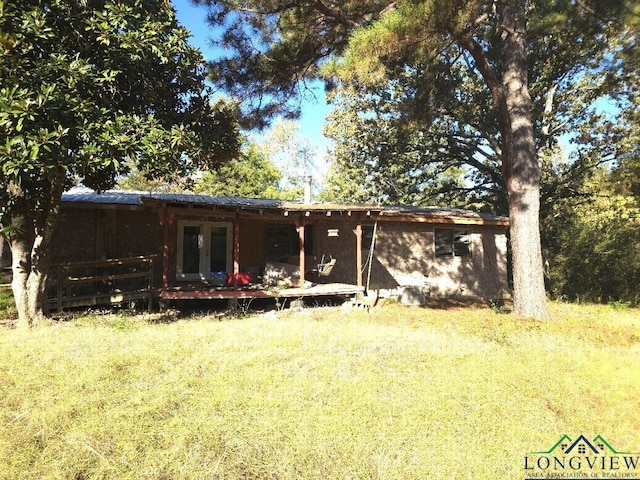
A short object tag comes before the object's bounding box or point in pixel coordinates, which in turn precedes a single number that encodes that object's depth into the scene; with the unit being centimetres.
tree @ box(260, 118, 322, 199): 3444
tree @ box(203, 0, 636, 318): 859
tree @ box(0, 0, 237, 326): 593
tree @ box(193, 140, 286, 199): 2850
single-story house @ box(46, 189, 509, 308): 991
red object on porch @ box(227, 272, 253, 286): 1075
